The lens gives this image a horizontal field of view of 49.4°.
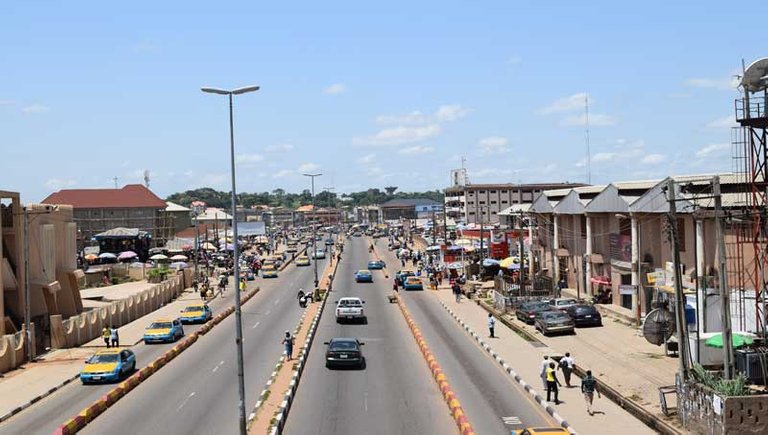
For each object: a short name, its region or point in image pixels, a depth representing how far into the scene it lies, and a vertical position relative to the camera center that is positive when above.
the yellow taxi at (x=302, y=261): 99.90 -5.10
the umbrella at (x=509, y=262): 67.59 -4.04
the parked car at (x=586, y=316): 43.25 -5.51
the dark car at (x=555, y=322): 41.16 -5.53
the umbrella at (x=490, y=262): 74.94 -4.42
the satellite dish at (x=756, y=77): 26.95 +4.19
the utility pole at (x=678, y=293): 22.61 -2.37
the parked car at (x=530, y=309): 45.43 -5.43
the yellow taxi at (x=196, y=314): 49.42 -5.51
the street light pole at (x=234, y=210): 22.68 +0.32
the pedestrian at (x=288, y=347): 33.97 -5.22
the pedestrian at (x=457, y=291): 61.21 -5.69
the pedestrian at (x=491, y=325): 41.84 -5.62
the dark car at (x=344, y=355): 32.69 -5.41
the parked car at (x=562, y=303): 46.56 -5.32
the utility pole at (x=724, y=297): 21.78 -2.37
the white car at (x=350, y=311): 48.97 -5.50
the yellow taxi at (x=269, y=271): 85.25 -5.36
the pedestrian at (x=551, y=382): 25.67 -5.27
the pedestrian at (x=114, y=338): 40.22 -5.46
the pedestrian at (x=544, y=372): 26.19 -5.09
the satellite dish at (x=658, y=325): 27.30 -3.84
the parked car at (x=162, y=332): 41.72 -5.49
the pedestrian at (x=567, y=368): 28.31 -5.35
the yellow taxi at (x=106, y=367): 30.80 -5.30
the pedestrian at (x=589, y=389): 24.08 -5.18
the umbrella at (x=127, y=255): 87.50 -3.22
